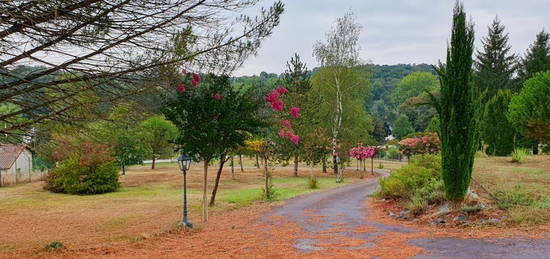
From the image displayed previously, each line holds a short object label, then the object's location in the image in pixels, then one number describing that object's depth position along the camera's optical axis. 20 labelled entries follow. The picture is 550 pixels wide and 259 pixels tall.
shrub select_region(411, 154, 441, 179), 14.89
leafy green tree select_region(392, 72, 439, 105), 99.56
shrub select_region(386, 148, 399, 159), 62.34
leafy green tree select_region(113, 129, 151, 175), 34.38
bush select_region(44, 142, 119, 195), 25.95
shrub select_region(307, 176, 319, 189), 23.98
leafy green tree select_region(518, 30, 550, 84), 38.53
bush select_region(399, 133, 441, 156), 31.34
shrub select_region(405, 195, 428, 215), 11.35
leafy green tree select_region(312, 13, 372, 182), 30.88
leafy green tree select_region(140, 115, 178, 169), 44.34
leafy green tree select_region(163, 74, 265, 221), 11.73
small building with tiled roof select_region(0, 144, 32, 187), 30.75
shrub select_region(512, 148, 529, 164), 18.89
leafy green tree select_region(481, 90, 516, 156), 22.80
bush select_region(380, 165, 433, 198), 13.91
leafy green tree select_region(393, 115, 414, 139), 65.20
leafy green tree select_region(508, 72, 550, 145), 16.97
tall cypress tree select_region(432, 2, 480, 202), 10.80
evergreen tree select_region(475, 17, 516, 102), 48.25
